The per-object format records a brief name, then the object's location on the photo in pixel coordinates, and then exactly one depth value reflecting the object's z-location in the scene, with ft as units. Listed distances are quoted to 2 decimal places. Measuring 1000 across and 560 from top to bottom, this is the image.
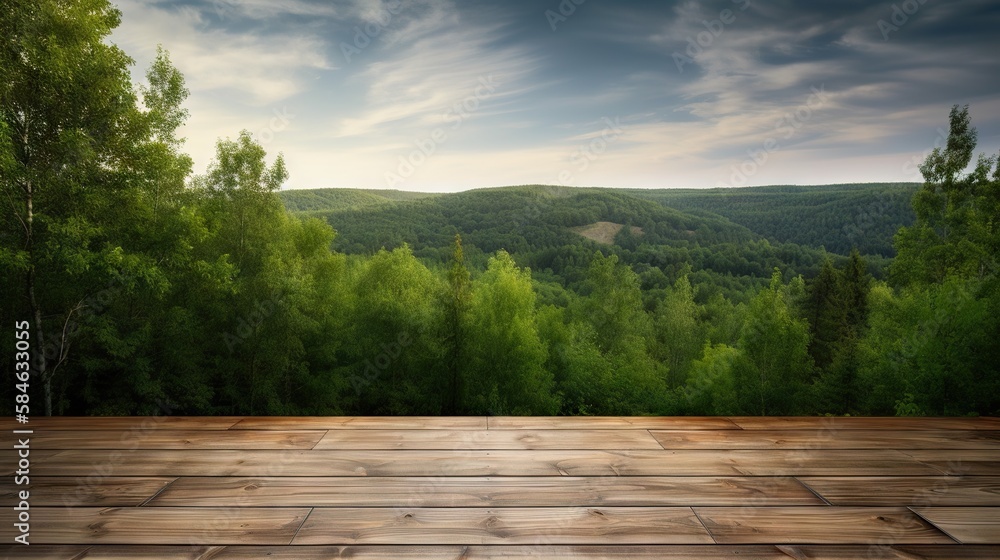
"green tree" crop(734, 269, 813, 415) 43.57
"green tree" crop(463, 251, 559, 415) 41.24
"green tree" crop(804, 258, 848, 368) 61.98
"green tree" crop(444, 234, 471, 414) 42.96
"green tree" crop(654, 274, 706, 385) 80.23
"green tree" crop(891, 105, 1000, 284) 27.78
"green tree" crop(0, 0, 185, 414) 15.06
